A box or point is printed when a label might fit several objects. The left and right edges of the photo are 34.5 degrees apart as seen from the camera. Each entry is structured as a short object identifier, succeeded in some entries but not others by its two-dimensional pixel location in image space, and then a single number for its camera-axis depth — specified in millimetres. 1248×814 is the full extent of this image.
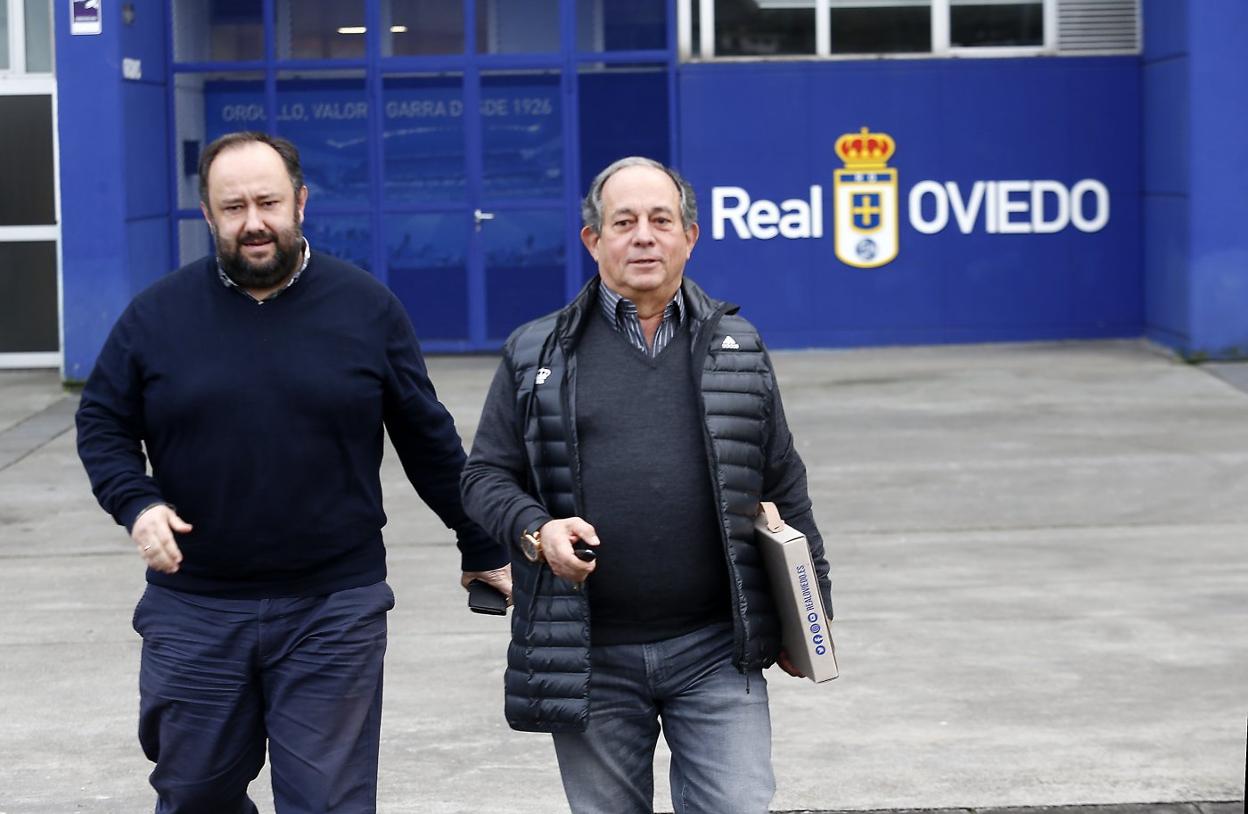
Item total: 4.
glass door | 16172
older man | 3705
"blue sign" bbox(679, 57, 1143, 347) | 16203
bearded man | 3926
